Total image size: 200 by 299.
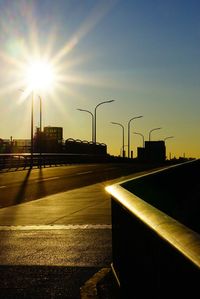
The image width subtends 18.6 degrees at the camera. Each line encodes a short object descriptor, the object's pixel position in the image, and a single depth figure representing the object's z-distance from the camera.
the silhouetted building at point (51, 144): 83.75
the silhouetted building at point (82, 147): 84.75
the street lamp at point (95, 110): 86.62
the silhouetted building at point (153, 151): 109.94
